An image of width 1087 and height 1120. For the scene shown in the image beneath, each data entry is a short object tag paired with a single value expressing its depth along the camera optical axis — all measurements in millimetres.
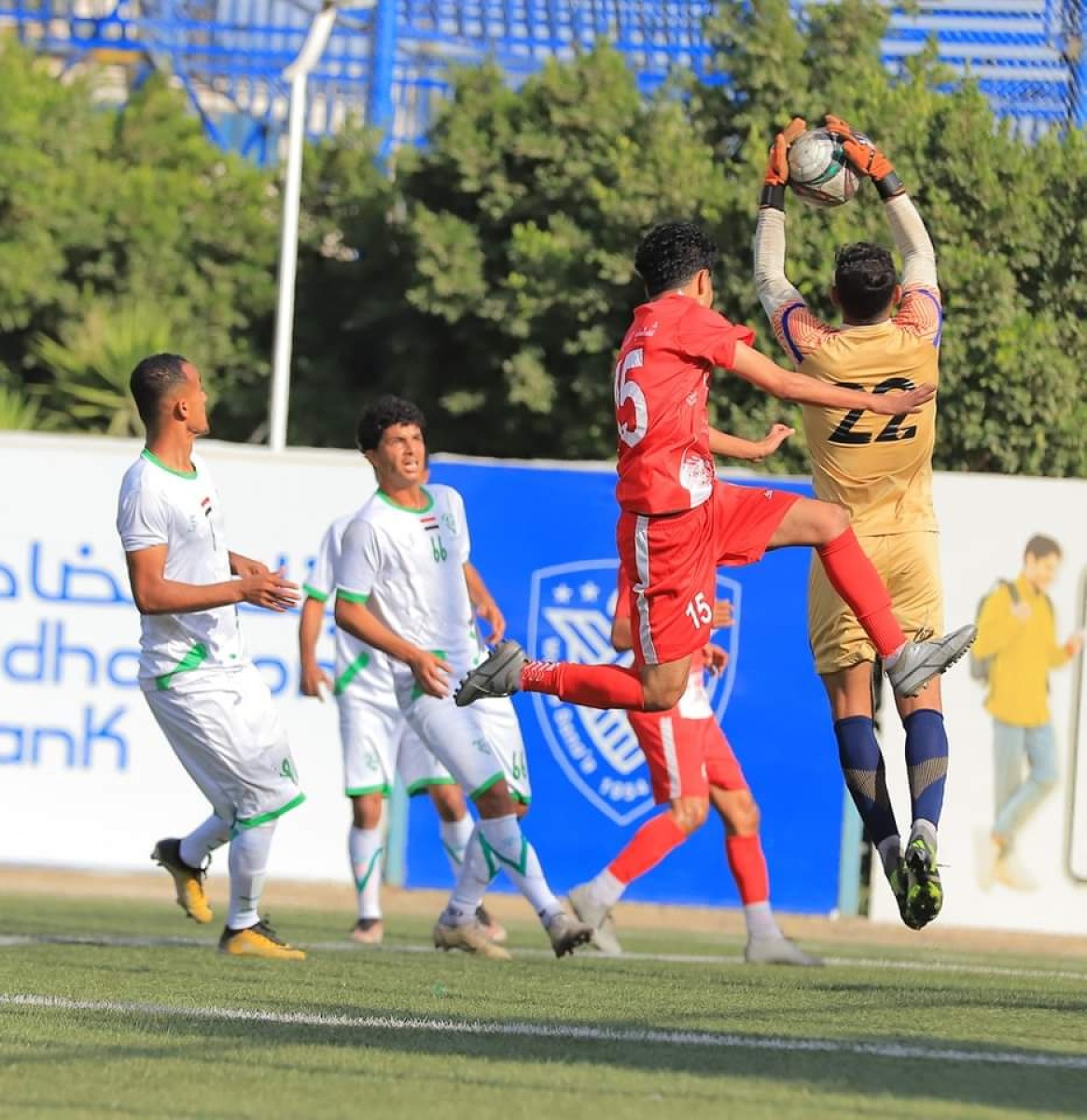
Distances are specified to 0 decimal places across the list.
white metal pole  38875
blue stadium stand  54406
